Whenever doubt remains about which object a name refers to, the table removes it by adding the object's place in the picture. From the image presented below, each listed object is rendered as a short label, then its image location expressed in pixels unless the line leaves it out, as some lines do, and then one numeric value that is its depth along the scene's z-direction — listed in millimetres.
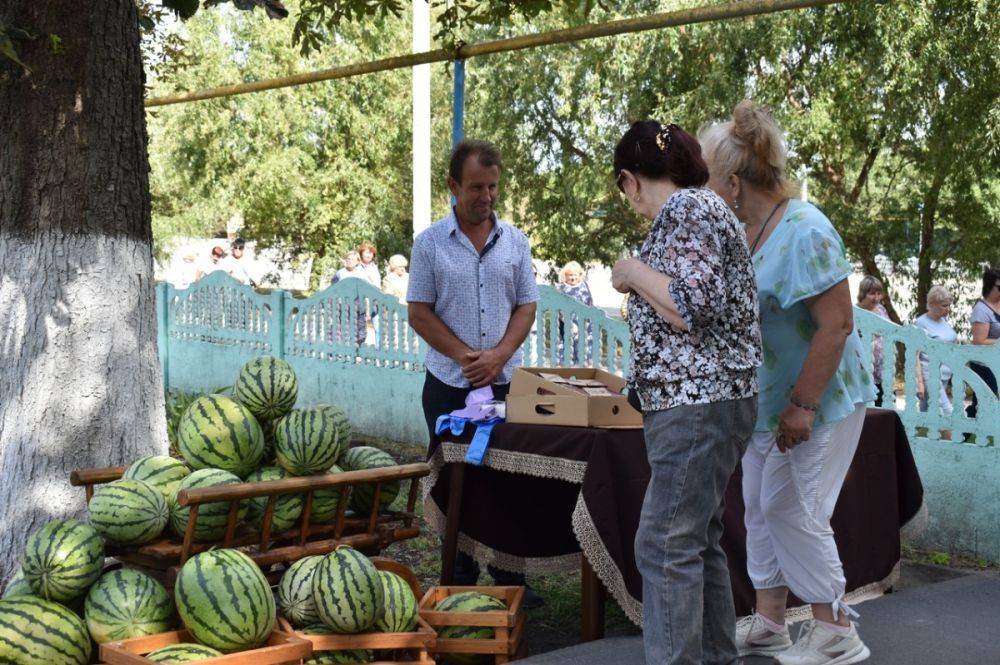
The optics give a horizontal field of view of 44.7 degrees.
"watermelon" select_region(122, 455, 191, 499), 4426
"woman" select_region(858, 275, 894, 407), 11648
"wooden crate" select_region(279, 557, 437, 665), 4160
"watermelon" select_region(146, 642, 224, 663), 3826
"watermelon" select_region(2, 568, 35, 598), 4258
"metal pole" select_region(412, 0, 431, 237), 14609
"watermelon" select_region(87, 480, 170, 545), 4191
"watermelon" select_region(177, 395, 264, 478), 4465
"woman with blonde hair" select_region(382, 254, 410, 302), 16188
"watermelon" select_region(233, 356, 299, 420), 4680
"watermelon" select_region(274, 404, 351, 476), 4504
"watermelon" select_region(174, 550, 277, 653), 3943
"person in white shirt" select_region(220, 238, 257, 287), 19594
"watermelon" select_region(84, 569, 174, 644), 4023
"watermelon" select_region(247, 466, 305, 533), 4383
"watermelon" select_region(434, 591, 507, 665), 4570
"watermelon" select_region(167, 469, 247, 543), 4207
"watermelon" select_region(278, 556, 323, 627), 4242
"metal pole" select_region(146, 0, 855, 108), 6551
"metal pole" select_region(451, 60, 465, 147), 7867
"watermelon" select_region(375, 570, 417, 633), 4281
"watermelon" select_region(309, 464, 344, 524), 4520
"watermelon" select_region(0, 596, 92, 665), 3924
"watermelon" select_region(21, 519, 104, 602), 4113
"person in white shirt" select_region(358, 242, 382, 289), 17531
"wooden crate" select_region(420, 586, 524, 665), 4496
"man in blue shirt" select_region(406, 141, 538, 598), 5441
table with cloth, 4902
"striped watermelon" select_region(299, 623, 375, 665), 4172
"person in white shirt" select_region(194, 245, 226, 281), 20625
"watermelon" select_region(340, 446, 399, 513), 4730
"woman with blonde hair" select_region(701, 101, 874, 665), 4125
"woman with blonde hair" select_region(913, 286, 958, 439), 11094
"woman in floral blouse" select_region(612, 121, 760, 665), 3709
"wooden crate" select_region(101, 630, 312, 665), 3832
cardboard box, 4711
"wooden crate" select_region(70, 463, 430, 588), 4152
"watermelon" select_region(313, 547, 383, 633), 4148
